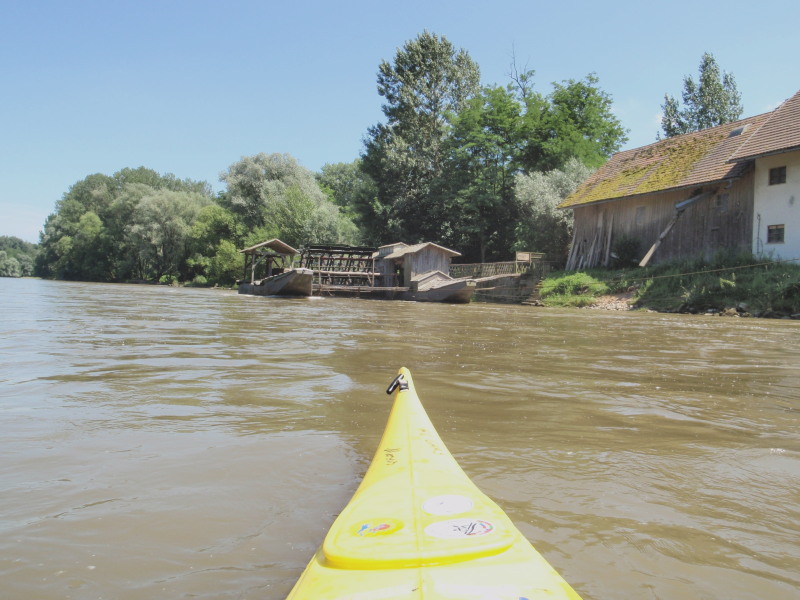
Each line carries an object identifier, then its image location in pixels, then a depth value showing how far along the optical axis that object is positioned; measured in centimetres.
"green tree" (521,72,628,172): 3619
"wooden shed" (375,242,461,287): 3164
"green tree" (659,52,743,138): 4544
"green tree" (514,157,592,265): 3114
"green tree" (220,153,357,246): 4603
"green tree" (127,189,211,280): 5669
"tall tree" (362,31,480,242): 4069
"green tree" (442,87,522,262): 3681
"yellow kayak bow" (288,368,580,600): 145
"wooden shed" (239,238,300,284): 3387
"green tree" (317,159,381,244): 4190
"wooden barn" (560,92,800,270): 1981
